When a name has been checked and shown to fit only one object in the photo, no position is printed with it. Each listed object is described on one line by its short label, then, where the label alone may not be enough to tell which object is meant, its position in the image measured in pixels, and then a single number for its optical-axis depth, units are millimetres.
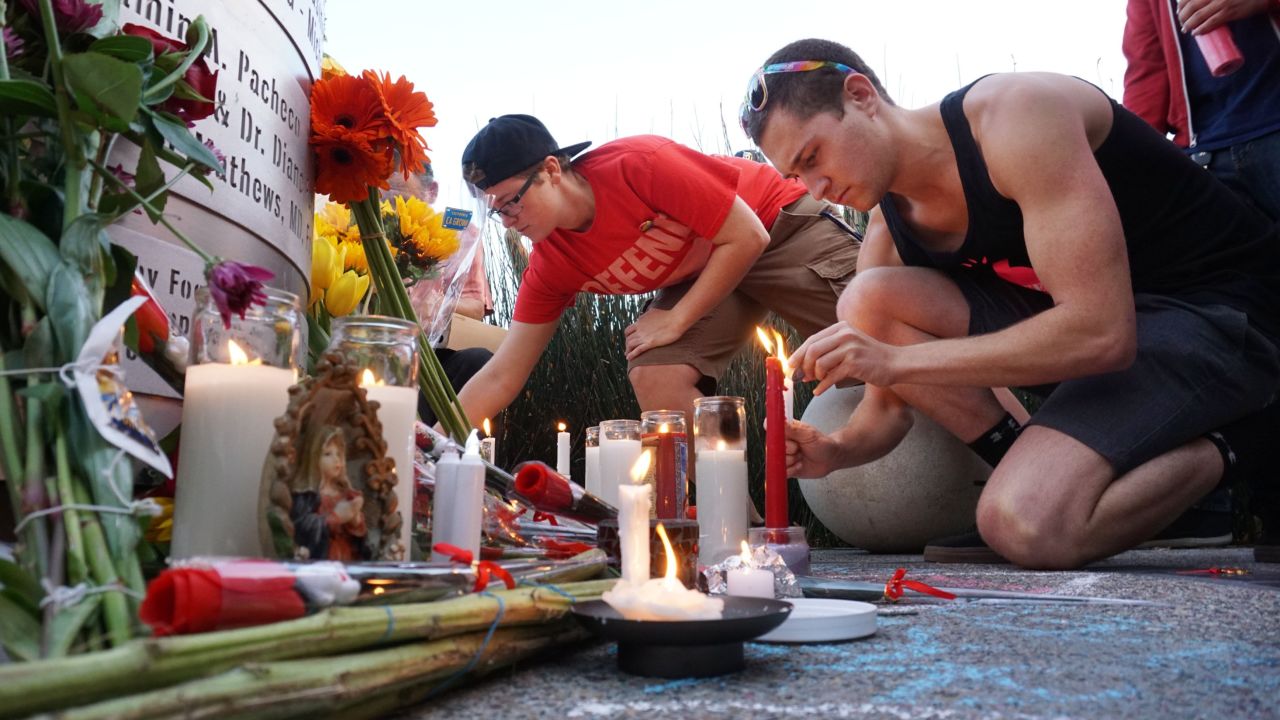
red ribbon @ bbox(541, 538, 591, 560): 1435
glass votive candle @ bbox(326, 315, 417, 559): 1132
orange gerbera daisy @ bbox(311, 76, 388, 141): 1756
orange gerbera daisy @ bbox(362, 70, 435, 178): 1722
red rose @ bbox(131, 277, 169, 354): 1071
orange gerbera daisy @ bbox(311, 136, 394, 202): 1793
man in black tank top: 2035
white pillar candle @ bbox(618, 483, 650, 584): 894
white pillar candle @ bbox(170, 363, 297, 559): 1009
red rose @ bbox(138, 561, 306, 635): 684
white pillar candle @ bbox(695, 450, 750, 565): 1824
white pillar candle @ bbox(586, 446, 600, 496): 2445
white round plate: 1139
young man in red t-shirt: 3127
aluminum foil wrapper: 1463
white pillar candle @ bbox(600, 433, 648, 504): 2121
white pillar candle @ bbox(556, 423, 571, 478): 2614
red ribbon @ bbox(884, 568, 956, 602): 1553
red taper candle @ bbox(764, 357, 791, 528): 1517
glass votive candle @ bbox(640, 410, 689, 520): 1979
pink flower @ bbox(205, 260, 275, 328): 850
